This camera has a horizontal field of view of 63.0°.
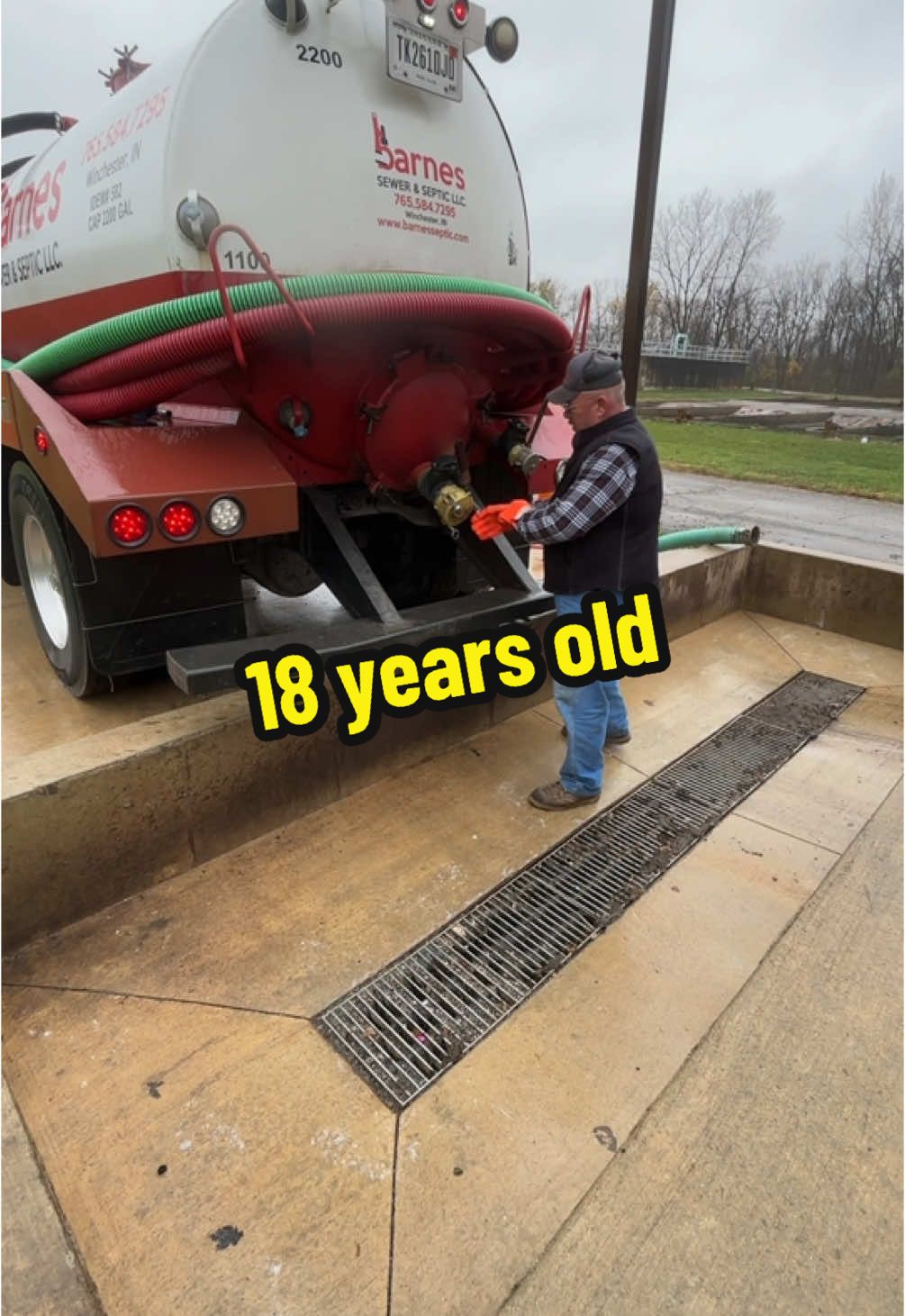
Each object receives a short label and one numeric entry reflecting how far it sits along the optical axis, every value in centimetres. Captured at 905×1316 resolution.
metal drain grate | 193
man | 256
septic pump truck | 228
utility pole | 459
